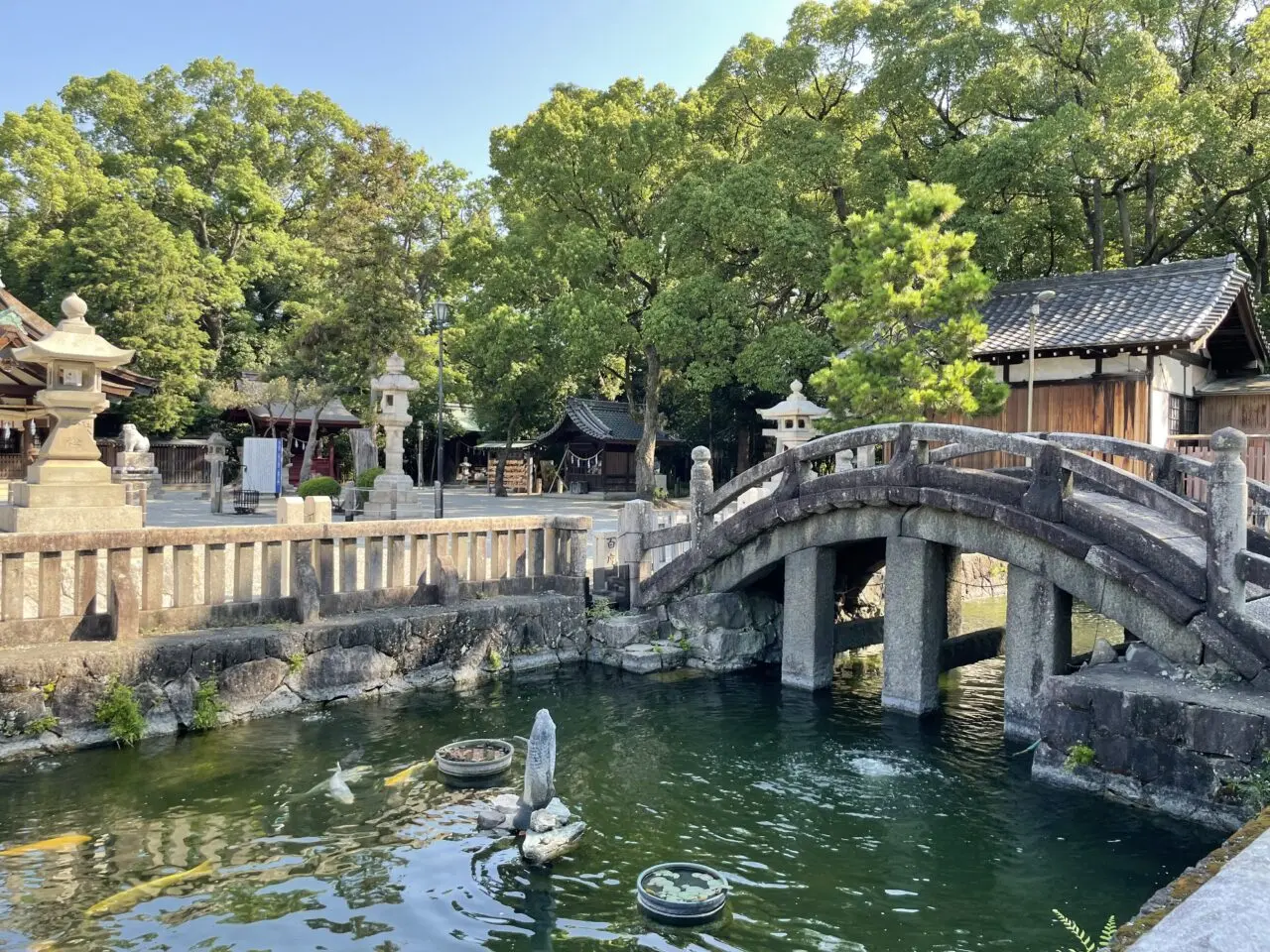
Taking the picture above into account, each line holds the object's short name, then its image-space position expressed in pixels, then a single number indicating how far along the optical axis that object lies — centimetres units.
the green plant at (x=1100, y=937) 458
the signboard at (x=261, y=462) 3012
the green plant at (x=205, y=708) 959
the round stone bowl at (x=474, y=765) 838
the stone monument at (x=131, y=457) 2558
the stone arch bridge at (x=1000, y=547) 794
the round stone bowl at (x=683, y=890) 601
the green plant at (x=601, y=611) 1378
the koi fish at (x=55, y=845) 681
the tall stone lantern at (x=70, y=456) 1174
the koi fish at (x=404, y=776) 845
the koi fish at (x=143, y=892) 606
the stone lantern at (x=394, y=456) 2239
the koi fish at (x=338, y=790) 802
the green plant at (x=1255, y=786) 679
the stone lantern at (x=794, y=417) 2053
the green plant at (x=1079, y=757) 795
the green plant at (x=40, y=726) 864
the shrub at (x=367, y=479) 2706
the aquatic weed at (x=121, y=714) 903
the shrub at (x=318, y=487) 2536
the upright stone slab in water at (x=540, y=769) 732
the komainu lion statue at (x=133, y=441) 2656
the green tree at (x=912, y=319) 1639
